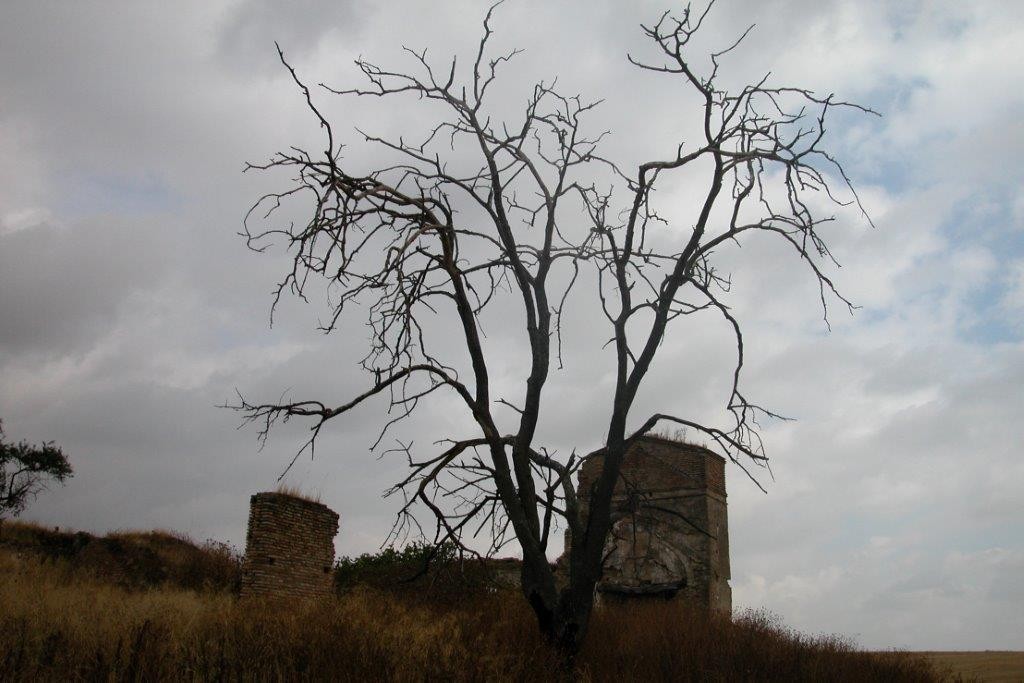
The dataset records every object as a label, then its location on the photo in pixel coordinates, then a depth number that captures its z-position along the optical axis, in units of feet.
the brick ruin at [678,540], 60.29
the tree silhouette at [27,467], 73.82
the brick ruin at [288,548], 52.11
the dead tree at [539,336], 25.95
